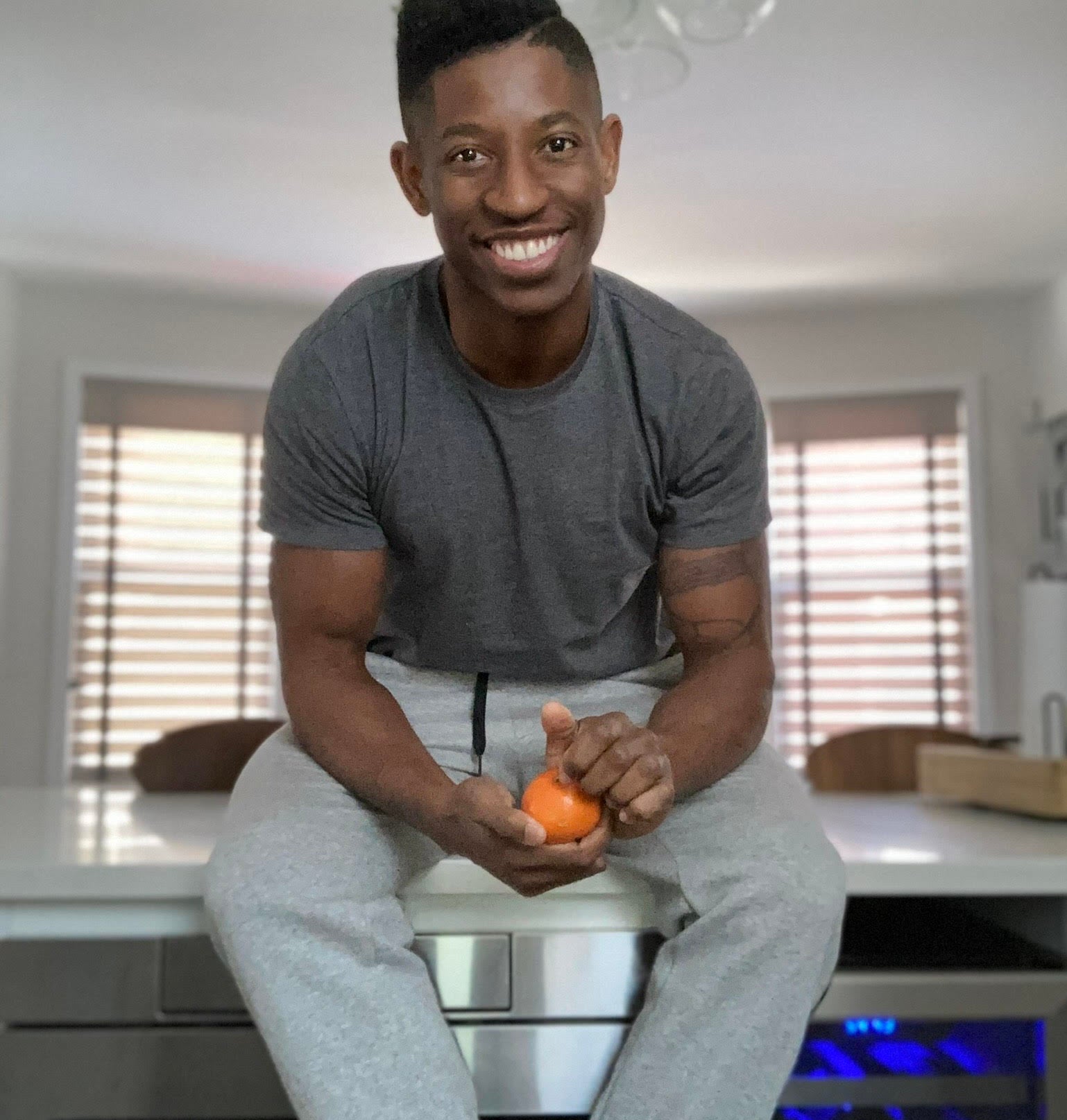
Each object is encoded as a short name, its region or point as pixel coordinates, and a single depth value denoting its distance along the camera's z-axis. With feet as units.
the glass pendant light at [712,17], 6.25
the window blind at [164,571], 13.43
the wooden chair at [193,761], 6.75
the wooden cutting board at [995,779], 4.12
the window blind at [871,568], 14.14
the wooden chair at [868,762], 7.34
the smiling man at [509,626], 2.52
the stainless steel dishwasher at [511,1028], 3.18
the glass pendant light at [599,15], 5.86
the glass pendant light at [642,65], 6.77
